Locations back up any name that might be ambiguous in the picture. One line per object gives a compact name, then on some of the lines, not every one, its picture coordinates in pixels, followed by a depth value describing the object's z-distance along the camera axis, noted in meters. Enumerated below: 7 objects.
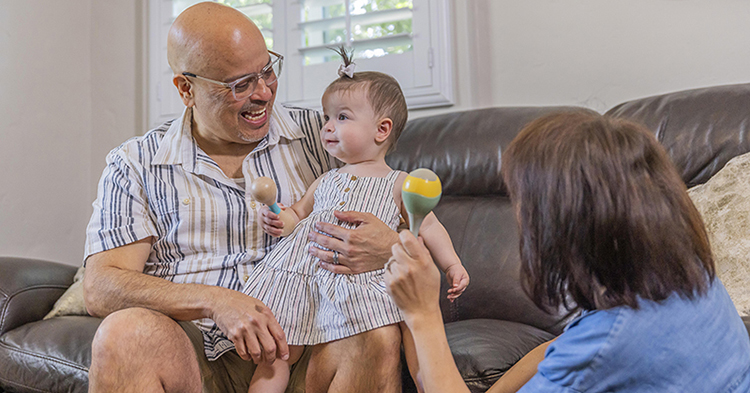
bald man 1.08
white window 2.38
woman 0.68
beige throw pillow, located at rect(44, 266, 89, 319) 1.86
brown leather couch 1.49
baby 1.12
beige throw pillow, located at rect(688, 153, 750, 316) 1.34
